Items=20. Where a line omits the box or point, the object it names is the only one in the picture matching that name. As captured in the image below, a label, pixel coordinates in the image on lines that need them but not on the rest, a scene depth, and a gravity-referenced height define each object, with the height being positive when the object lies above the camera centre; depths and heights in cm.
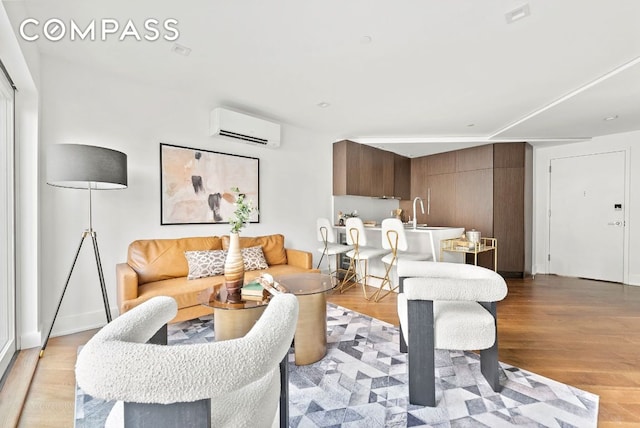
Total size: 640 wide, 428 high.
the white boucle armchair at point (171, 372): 58 -34
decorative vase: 187 -40
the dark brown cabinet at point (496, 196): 470 +25
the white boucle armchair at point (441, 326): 148 -63
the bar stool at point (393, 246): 325 -42
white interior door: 434 -9
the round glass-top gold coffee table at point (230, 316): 171 -68
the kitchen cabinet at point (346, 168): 457 +69
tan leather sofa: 223 -58
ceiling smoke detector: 174 +124
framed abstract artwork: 297 +31
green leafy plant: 194 -4
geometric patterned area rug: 143 -106
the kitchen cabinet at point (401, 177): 559 +68
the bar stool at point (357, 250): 361 -54
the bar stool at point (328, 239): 388 -41
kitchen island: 353 -44
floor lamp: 196 +32
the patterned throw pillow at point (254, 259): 305 -54
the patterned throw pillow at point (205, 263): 272 -52
